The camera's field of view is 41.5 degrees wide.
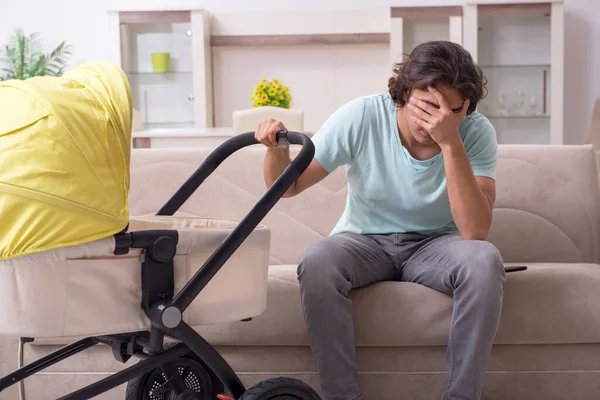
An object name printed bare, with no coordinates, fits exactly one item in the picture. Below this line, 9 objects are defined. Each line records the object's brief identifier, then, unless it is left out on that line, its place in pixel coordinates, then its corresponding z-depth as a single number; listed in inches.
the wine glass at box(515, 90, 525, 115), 226.8
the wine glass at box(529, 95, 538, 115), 226.8
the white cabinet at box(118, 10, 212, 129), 227.9
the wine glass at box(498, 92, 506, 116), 227.3
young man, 62.7
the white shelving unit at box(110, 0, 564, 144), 225.5
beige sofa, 70.0
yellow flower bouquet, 174.4
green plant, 229.3
